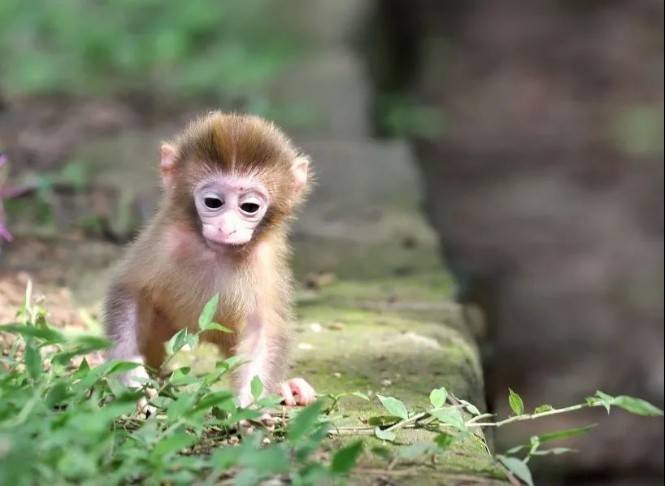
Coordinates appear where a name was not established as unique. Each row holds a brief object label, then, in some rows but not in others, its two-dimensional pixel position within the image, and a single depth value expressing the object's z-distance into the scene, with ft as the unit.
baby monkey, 27.96
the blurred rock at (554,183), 50.06
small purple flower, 26.99
